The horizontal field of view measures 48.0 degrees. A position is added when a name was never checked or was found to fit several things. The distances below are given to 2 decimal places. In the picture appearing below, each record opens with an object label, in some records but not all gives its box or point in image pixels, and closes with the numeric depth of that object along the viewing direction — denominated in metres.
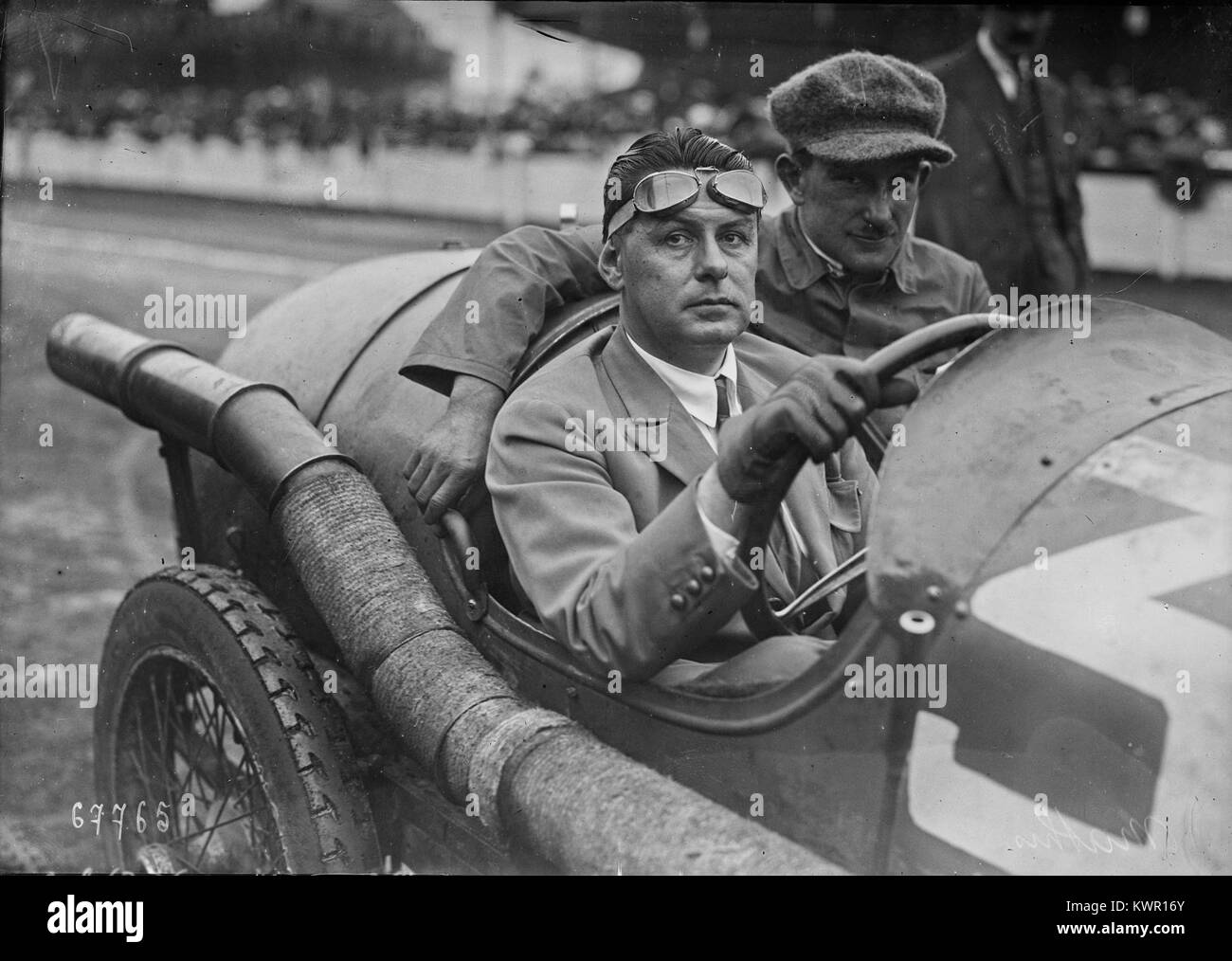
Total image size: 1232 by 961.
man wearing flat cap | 2.74
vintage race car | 1.95
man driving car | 2.07
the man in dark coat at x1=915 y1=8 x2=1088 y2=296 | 4.21
